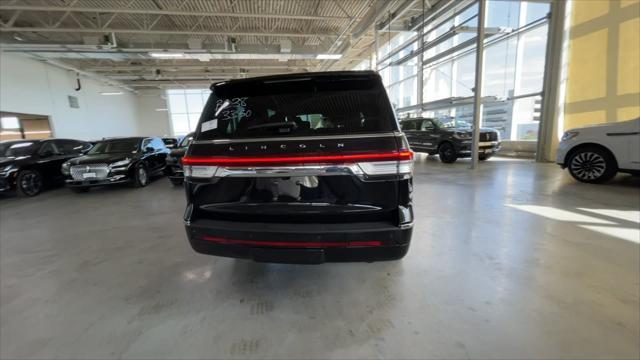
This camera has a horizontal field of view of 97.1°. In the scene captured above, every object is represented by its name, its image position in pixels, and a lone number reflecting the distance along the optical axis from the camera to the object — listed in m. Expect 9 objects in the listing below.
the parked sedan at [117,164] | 5.90
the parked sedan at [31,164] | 5.93
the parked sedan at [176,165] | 6.31
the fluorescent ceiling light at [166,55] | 10.79
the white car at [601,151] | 4.62
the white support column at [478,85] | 7.26
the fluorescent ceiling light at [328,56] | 12.23
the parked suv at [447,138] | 8.44
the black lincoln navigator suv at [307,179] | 1.59
